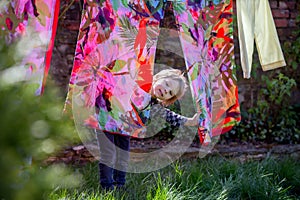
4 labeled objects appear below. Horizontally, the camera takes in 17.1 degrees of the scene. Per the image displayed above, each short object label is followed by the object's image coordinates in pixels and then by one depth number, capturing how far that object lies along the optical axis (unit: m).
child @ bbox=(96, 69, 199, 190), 4.47
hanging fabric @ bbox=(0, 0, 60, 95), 4.02
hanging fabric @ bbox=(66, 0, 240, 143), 4.34
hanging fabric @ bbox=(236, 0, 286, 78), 4.92
